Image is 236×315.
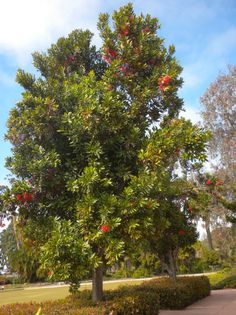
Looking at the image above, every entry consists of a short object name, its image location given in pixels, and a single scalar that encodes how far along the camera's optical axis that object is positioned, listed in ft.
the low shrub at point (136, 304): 30.66
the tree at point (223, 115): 96.04
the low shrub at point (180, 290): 46.68
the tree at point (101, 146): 27.04
